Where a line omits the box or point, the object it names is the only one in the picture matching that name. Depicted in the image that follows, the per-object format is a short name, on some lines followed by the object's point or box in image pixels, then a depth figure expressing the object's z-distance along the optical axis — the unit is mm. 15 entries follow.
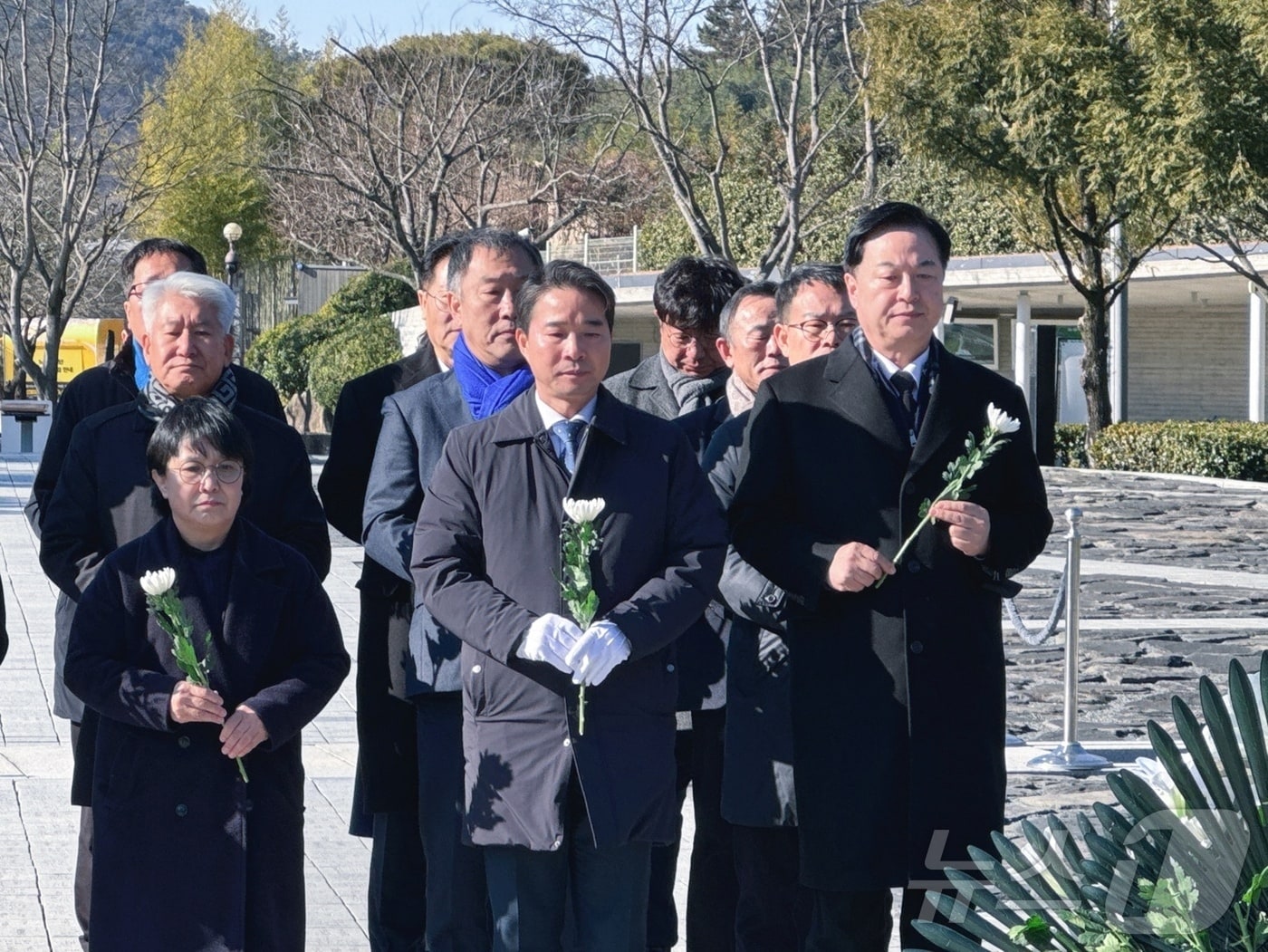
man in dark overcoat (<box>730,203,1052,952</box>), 7425
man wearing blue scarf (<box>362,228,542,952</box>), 8349
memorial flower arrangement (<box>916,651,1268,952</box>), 3883
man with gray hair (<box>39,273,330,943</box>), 8540
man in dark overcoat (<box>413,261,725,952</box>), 7229
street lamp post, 63783
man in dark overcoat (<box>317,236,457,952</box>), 8939
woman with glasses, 7563
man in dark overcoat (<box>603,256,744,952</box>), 8885
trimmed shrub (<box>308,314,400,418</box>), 62005
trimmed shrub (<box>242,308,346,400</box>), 69180
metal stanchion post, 14796
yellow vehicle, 76294
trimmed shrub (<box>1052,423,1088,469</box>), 55657
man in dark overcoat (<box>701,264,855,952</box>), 8096
